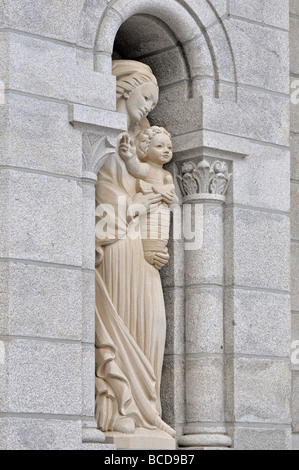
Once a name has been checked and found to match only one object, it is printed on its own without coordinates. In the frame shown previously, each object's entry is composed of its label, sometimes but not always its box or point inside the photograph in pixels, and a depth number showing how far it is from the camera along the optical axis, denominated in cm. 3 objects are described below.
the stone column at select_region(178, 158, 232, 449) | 1066
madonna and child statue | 1020
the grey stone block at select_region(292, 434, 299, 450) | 1184
